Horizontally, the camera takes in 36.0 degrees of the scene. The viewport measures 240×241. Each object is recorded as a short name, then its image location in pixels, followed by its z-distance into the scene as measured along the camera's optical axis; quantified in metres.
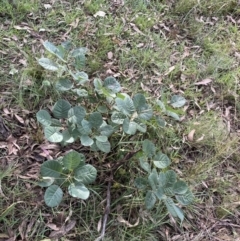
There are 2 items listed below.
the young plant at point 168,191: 1.50
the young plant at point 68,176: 1.44
